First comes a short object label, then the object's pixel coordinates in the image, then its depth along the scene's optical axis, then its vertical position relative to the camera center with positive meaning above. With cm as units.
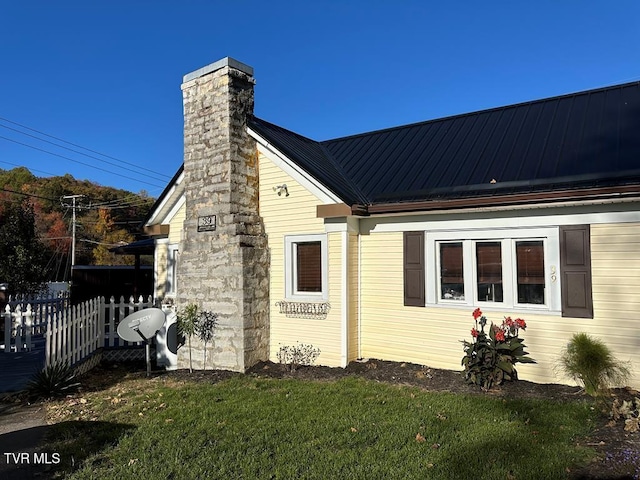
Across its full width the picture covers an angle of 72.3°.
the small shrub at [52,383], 681 -176
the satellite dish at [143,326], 833 -105
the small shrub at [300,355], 876 -172
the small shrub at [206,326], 884 -112
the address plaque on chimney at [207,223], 902 +98
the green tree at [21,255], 1273 +50
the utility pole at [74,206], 3354 +535
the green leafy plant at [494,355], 664 -133
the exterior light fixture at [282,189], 925 +170
